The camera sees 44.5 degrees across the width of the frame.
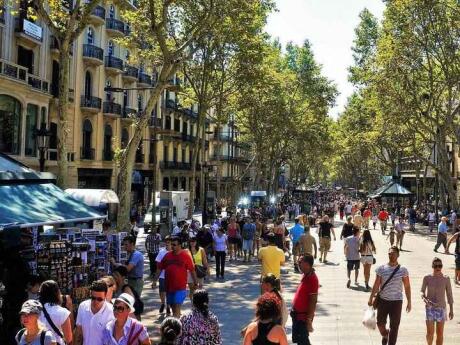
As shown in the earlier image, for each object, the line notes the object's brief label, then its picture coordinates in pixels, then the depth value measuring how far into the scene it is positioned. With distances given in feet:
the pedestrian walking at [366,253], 44.60
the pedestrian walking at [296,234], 53.16
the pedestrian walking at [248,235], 60.49
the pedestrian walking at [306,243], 48.57
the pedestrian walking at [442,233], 67.56
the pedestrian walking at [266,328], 16.39
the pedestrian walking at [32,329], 16.63
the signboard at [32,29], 88.38
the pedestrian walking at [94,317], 19.39
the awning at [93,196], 71.44
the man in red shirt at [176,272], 30.45
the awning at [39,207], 30.19
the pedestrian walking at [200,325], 17.99
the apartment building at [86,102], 86.74
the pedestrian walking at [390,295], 26.43
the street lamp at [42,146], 62.35
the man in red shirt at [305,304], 24.20
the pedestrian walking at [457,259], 45.91
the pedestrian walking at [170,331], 15.79
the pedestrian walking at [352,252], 45.60
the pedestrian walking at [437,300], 26.61
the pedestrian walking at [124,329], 17.81
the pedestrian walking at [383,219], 100.12
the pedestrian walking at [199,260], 37.76
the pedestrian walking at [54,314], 18.80
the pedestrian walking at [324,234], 59.52
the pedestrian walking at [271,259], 32.94
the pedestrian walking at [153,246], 45.80
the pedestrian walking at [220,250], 49.39
